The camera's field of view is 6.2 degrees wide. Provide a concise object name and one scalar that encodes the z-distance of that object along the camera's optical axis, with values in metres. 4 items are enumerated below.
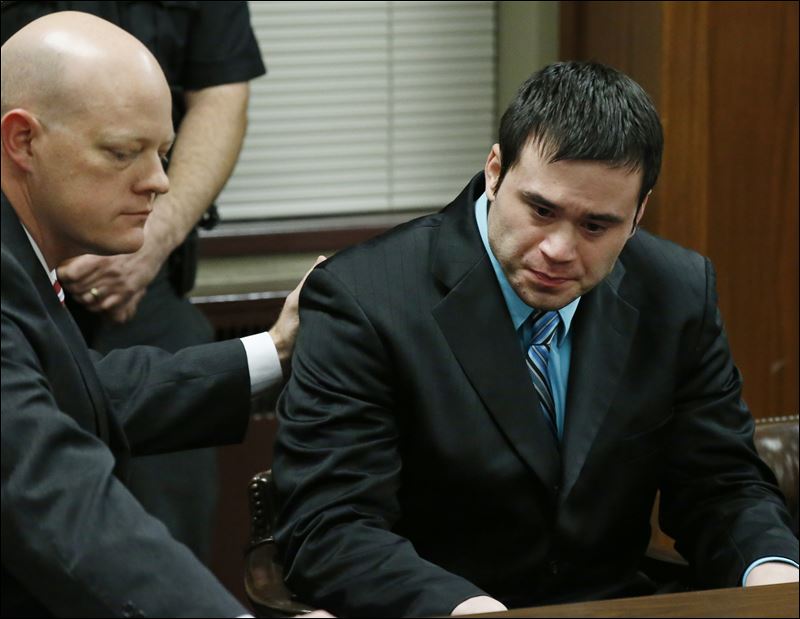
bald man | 7.42
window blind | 9.12
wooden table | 7.47
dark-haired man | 7.89
